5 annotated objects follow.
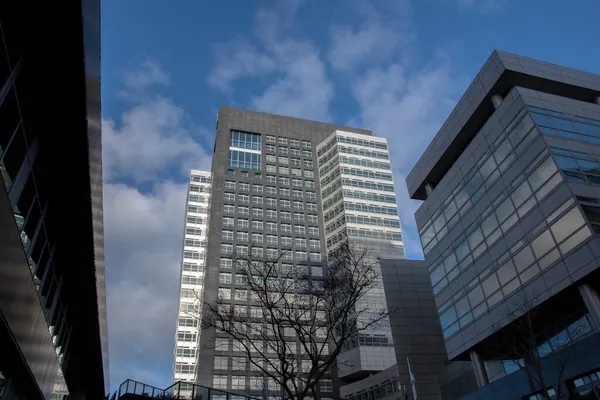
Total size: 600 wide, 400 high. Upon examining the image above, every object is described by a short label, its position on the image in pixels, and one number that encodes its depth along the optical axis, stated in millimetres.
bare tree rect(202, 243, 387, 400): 20016
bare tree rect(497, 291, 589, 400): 25906
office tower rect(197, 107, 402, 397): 74062
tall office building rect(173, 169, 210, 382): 86125
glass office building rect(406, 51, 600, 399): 26203
